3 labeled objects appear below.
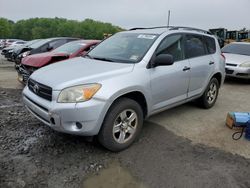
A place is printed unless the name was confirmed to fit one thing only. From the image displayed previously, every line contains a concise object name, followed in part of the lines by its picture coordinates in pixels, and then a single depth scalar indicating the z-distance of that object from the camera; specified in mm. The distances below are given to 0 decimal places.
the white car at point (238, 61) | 6064
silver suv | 2288
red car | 4574
